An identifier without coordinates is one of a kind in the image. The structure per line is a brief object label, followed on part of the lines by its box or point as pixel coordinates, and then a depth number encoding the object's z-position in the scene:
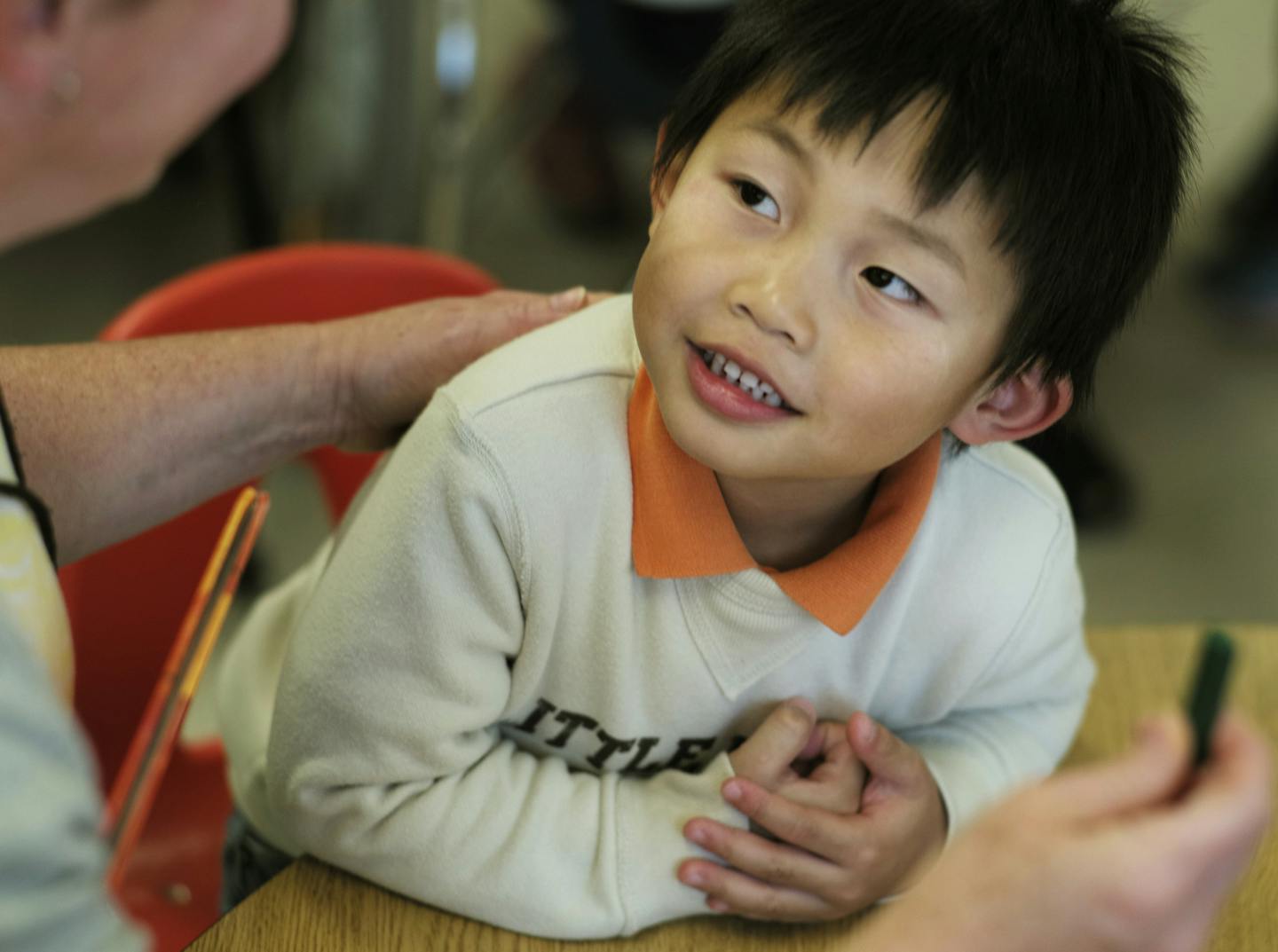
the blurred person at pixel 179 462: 0.51
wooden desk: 0.84
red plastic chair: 1.18
